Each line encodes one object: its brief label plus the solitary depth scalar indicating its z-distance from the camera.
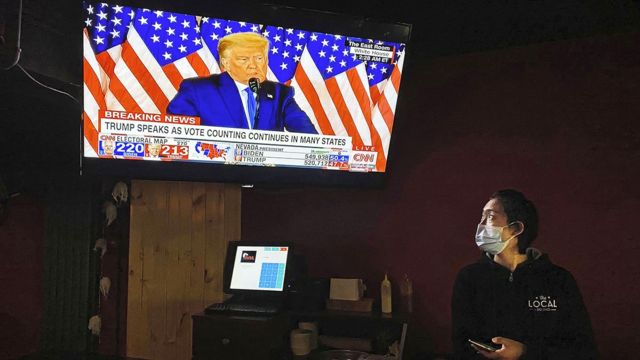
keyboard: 2.72
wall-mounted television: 2.60
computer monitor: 2.84
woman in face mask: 2.28
